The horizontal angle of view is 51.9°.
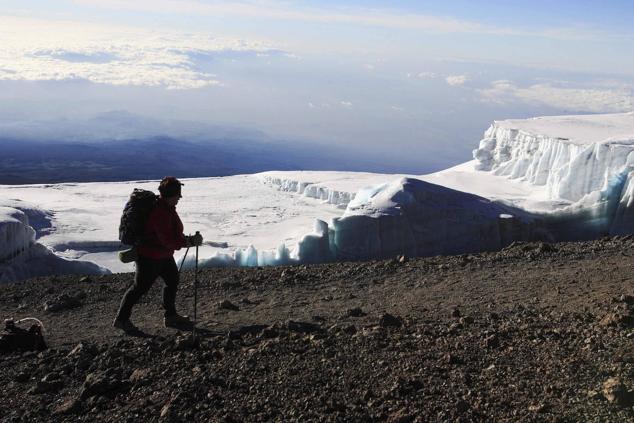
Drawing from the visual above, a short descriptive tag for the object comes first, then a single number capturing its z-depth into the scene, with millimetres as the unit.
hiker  6098
